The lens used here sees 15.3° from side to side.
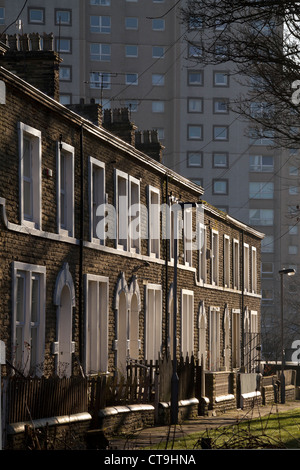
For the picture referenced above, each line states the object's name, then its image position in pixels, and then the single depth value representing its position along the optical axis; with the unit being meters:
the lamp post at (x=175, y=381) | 28.31
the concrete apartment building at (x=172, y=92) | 108.38
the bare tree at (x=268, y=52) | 16.70
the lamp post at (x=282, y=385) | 47.80
